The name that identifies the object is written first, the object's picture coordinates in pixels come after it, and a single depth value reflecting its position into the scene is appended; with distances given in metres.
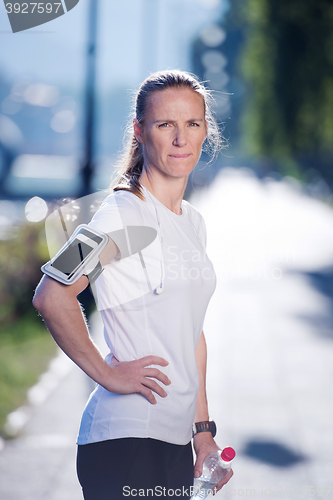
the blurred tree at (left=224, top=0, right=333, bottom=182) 21.49
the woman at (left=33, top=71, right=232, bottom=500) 2.55
